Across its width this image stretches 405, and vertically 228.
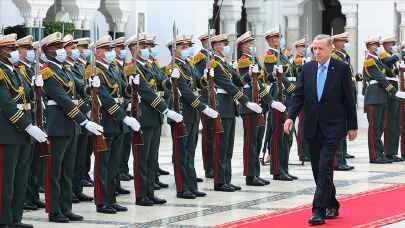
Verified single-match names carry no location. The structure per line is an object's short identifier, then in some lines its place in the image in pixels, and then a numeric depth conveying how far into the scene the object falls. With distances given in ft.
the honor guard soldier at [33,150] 34.37
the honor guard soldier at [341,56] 48.94
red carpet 32.17
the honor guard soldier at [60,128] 33.37
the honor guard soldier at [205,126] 41.60
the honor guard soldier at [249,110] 42.29
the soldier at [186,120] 38.60
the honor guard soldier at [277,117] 44.50
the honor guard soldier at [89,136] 39.75
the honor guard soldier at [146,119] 36.88
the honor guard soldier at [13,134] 31.22
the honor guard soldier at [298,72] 49.48
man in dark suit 32.04
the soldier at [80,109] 36.52
